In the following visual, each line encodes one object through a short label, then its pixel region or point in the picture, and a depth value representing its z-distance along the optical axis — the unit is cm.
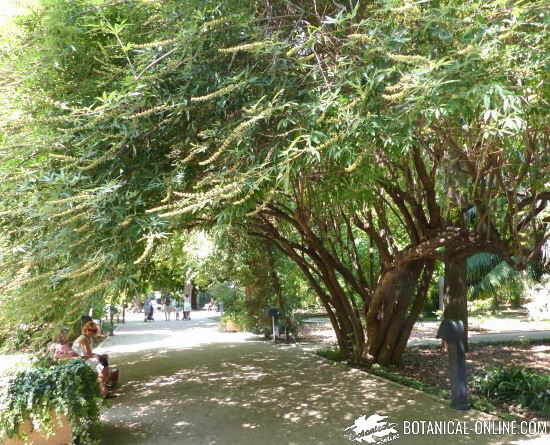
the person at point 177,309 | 3460
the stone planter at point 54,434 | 582
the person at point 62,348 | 775
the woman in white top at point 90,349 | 882
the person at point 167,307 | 3486
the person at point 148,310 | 3353
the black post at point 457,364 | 749
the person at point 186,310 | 3478
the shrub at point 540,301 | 2153
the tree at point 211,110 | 446
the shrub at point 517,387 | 757
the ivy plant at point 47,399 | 561
